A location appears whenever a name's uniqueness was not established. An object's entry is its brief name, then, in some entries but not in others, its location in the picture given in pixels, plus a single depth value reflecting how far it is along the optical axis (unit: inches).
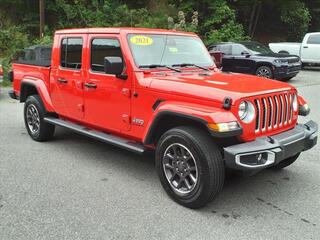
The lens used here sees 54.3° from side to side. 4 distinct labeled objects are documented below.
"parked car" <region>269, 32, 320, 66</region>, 574.9
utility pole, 557.4
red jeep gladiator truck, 119.9
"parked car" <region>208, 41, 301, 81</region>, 449.0
